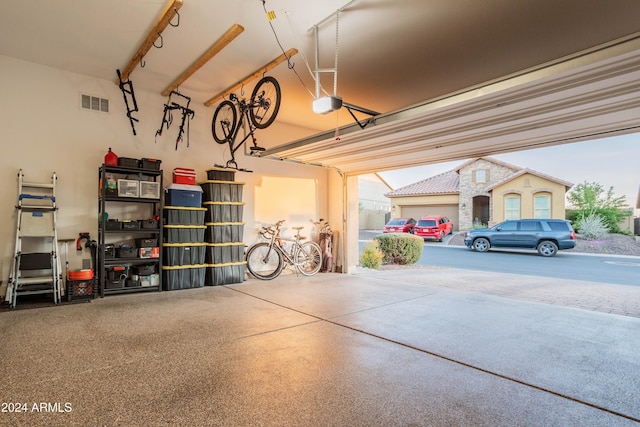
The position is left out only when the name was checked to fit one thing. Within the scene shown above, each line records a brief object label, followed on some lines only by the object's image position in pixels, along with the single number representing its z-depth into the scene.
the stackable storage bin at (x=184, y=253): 5.15
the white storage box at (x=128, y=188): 4.79
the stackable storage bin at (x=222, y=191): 5.63
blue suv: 9.85
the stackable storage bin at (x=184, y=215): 5.20
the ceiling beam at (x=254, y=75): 4.11
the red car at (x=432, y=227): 13.23
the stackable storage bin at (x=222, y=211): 5.61
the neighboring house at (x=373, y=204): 17.00
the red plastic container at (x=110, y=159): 4.74
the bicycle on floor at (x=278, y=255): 6.38
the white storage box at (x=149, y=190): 4.97
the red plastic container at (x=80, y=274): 4.35
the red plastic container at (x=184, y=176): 5.39
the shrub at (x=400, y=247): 9.37
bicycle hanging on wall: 4.36
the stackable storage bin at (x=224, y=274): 5.55
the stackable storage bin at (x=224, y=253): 5.56
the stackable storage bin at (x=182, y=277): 5.13
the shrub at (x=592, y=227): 9.88
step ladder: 4.11
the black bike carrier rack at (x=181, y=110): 5.46
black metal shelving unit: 4.65
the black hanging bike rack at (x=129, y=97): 4.93
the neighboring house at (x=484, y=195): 11.16
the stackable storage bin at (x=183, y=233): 5.17
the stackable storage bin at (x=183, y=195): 5.25
